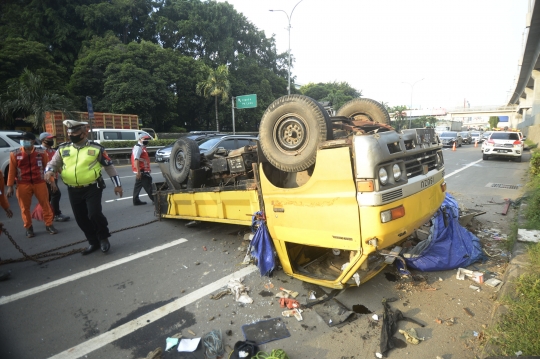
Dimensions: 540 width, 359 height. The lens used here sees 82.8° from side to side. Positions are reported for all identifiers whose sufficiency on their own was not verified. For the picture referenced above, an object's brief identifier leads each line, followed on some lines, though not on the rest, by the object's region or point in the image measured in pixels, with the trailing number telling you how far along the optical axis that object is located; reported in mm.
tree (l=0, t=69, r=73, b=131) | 16781
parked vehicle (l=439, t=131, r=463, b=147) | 24828
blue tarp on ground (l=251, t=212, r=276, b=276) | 3303
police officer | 3955
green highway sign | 25453
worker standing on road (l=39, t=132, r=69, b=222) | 5793
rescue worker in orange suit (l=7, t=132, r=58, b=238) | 4922
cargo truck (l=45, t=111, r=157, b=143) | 17016
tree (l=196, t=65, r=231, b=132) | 30047
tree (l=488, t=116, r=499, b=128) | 73519
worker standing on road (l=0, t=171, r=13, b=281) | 3939
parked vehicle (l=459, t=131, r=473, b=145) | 30922
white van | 16859
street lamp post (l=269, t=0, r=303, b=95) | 19847
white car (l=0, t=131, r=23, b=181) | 8875
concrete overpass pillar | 22594
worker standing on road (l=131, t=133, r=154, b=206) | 6742
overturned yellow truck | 2469
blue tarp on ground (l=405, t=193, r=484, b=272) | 3414
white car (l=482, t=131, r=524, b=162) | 14719
